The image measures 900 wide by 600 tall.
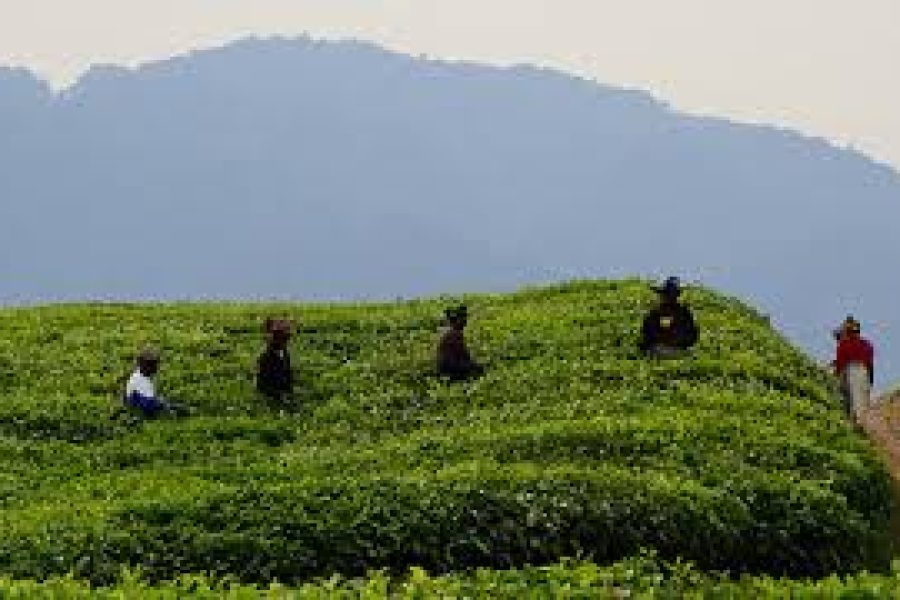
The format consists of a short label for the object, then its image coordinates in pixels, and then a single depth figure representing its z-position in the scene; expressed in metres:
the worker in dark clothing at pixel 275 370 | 33.17
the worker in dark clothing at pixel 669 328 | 35.06
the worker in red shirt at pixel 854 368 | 38.31
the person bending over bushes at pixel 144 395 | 31.88
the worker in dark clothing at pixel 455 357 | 34.41
